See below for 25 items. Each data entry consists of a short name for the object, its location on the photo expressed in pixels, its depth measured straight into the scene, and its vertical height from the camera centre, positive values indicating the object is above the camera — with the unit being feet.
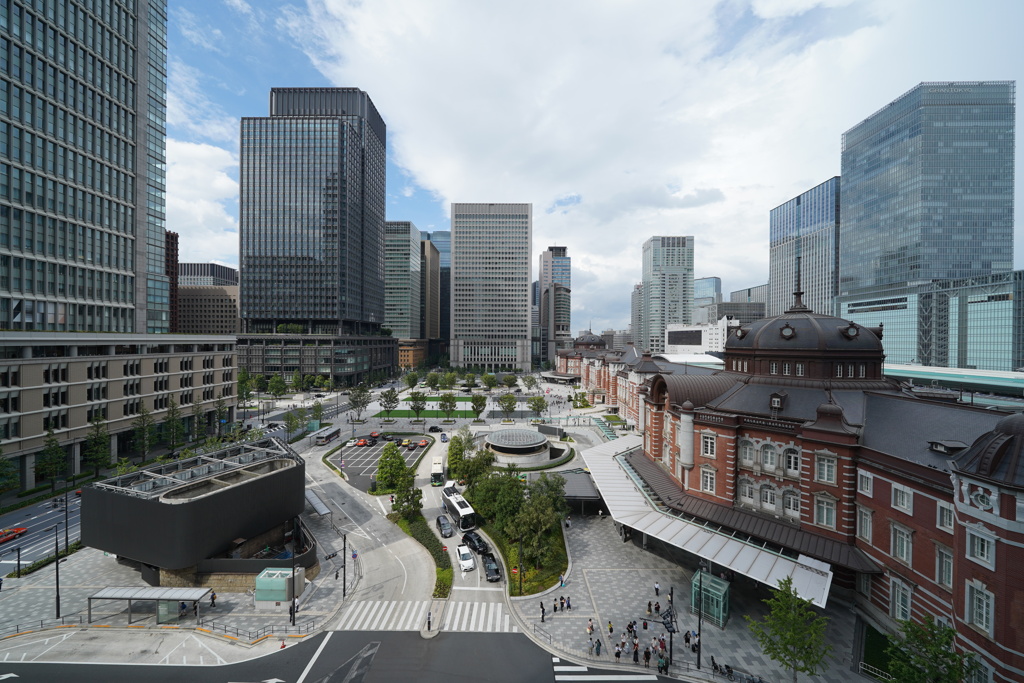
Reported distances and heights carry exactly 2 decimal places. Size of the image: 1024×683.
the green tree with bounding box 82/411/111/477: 171.32 -47.23
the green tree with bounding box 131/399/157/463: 190.90 -45.31
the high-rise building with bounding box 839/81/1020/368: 371.15 +127.61
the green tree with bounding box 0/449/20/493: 140.77 -49.46
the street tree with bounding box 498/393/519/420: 304.09 -47.96
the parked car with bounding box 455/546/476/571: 117.19 -62.92
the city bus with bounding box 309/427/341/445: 247.09 -60.98
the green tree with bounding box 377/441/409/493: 150.66 -49.01
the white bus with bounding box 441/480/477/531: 139.23 -59.24
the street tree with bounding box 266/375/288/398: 379.14 -46.86
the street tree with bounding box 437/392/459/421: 319.88 -51.15
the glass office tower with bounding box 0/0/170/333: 175.63 +79.20
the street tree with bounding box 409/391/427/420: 303.68 -48.32
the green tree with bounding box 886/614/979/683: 59.72 -46.47
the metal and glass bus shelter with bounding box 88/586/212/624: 93.45 -58.53
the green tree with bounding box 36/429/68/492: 154.92 -47.60
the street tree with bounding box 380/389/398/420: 317.83 -48.95
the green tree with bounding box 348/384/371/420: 306.76 -47.22
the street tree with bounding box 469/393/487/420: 328.70 -53.54
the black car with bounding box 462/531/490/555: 126.41 -63.18
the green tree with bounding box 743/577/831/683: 68.23 -48.65
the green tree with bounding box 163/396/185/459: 208.74 -47.07
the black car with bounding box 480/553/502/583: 112.37 -63.07
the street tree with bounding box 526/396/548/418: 305.69 -48.96
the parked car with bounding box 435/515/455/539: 135.33 -62.19
